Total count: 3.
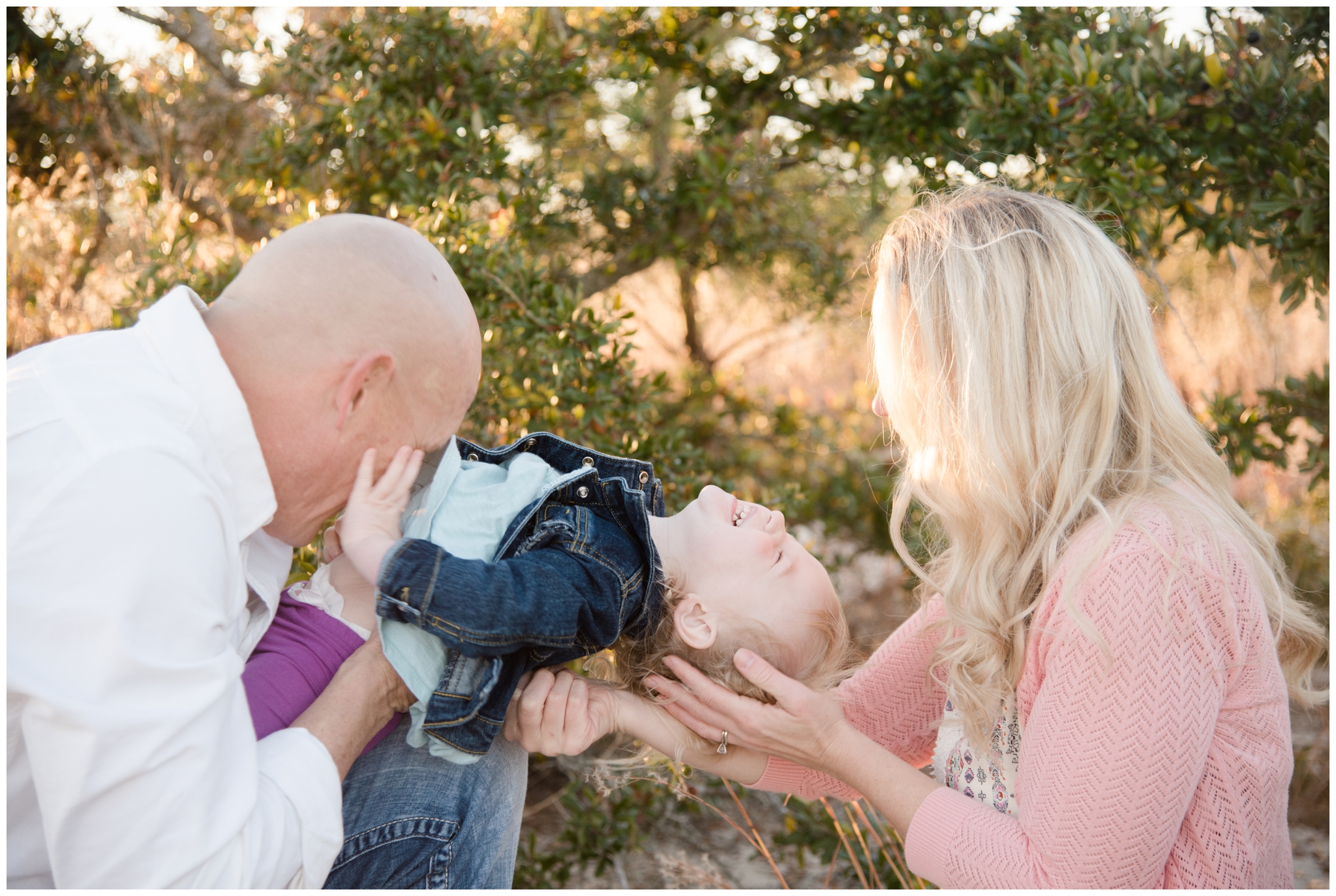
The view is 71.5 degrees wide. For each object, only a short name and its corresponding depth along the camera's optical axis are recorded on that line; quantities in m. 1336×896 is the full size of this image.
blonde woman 1.65
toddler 1.63
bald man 1.21
